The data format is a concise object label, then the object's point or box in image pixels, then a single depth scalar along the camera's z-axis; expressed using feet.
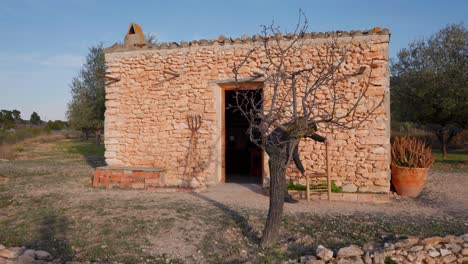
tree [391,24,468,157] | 36.86
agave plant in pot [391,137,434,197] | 23.22
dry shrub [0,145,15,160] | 51.93
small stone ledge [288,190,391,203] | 22.13
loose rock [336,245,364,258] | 12.73
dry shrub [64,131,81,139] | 114.75
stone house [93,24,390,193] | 22.95
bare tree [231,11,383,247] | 23.13
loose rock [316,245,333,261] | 12.52
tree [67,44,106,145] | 62.64
